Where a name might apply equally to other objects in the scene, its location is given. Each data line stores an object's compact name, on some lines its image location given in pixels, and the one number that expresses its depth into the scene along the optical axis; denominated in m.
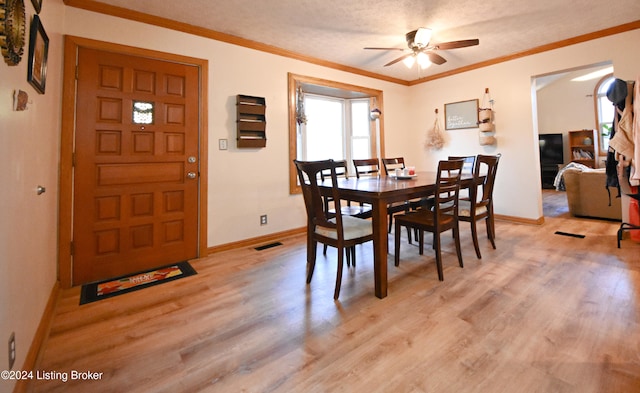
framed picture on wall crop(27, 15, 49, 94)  1.50
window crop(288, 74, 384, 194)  4.72
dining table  2.06
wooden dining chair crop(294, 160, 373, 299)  2.08
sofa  4.19
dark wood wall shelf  3.30
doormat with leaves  2.27
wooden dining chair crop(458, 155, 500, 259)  2.80
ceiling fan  2.89
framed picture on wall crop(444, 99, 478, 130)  4.66
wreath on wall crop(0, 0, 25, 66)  1.08
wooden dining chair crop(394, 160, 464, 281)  2.35
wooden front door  2.47
